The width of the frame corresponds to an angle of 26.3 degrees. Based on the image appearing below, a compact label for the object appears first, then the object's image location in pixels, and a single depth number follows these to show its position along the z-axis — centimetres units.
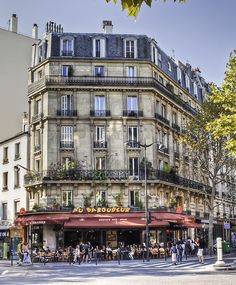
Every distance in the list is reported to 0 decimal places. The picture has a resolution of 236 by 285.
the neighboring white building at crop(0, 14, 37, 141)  4375
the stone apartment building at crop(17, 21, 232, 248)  3591
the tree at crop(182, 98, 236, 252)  3488
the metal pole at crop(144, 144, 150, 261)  2982
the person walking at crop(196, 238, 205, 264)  2681
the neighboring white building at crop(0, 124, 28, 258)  3959
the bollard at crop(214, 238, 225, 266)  2234
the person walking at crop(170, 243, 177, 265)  2600
